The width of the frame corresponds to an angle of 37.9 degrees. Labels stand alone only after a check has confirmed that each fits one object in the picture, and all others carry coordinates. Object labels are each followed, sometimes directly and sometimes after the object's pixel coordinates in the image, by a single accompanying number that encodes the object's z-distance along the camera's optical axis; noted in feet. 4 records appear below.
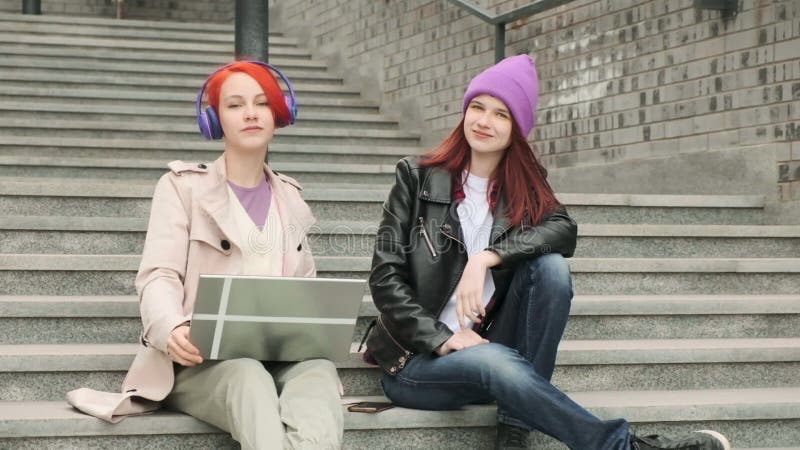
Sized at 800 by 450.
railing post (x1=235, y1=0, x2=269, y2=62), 15.21
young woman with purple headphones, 8.30
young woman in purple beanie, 9.05
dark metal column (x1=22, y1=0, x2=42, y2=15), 31.78
